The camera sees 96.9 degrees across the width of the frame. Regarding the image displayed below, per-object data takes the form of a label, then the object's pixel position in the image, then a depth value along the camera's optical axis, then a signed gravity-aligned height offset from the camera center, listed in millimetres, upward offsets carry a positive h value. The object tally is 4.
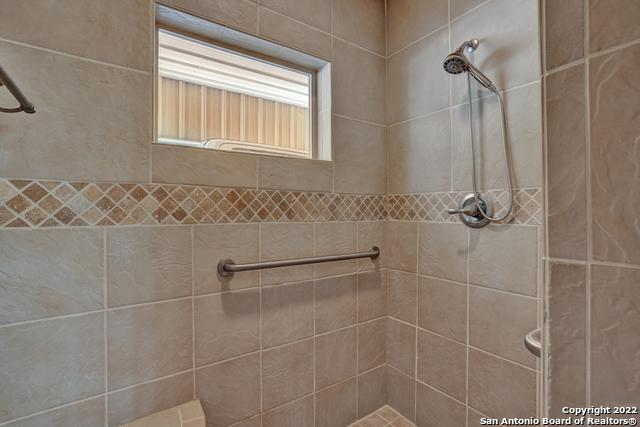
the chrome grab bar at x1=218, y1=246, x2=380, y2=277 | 1033 -201
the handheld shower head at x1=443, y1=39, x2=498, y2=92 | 1017 +535
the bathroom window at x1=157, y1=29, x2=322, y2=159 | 1103 +488
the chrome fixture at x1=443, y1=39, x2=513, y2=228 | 1026 +220
